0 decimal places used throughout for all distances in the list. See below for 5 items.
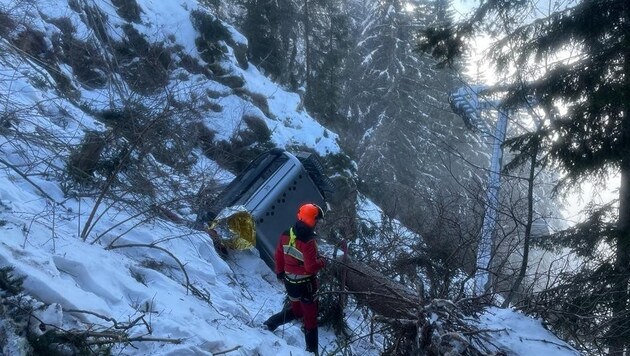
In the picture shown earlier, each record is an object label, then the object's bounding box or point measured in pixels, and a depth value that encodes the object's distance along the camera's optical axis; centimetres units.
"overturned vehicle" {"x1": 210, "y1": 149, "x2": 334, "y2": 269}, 862
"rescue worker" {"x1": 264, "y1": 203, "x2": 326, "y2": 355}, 642
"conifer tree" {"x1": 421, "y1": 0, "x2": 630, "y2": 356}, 780
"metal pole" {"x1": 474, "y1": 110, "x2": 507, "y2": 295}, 820
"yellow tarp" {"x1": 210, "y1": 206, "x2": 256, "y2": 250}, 849
